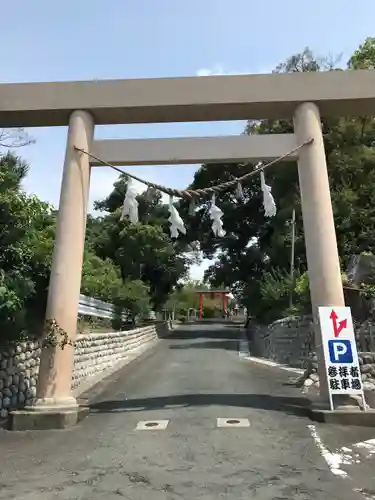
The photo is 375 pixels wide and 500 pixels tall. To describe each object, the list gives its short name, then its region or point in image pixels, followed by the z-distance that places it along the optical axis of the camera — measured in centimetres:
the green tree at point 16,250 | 669
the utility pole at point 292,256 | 2002
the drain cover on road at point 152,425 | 652
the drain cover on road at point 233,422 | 660
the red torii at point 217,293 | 6561
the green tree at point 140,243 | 2777
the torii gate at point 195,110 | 796
